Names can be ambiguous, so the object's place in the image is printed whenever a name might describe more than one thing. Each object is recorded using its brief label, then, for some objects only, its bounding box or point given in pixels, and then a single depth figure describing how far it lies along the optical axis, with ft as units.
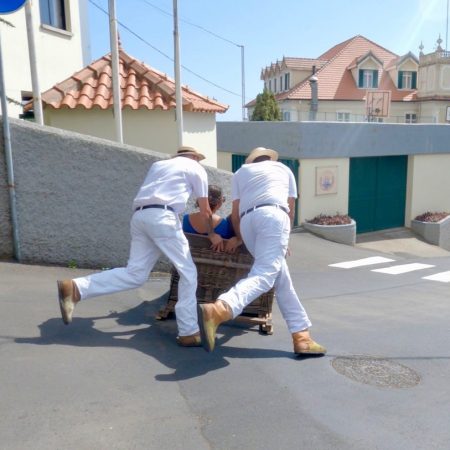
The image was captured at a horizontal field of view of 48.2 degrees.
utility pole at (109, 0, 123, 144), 26.73
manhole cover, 11.56
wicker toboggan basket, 14.26
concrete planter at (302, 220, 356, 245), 43.16
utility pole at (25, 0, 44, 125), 22.62
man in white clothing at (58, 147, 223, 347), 12.67
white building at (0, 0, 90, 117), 32.01
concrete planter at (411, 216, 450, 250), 51.83
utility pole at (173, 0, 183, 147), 30.89
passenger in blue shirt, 14.65
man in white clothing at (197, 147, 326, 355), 12.21
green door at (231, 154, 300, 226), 44.50
